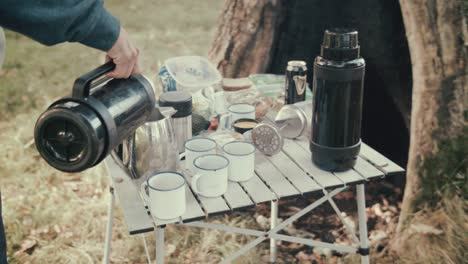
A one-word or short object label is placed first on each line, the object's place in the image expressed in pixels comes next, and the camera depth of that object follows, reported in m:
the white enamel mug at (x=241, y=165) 1.92
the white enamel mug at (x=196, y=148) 1.97
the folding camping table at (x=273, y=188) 1.77
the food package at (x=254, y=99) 2.48
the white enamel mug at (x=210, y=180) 1.82
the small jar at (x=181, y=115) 2.14
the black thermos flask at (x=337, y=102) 1.87
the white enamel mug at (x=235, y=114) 2.34
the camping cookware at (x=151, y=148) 1.95
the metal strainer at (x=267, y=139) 2.10
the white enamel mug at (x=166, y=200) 1.70
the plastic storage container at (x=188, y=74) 2.43
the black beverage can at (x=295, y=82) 2.41
